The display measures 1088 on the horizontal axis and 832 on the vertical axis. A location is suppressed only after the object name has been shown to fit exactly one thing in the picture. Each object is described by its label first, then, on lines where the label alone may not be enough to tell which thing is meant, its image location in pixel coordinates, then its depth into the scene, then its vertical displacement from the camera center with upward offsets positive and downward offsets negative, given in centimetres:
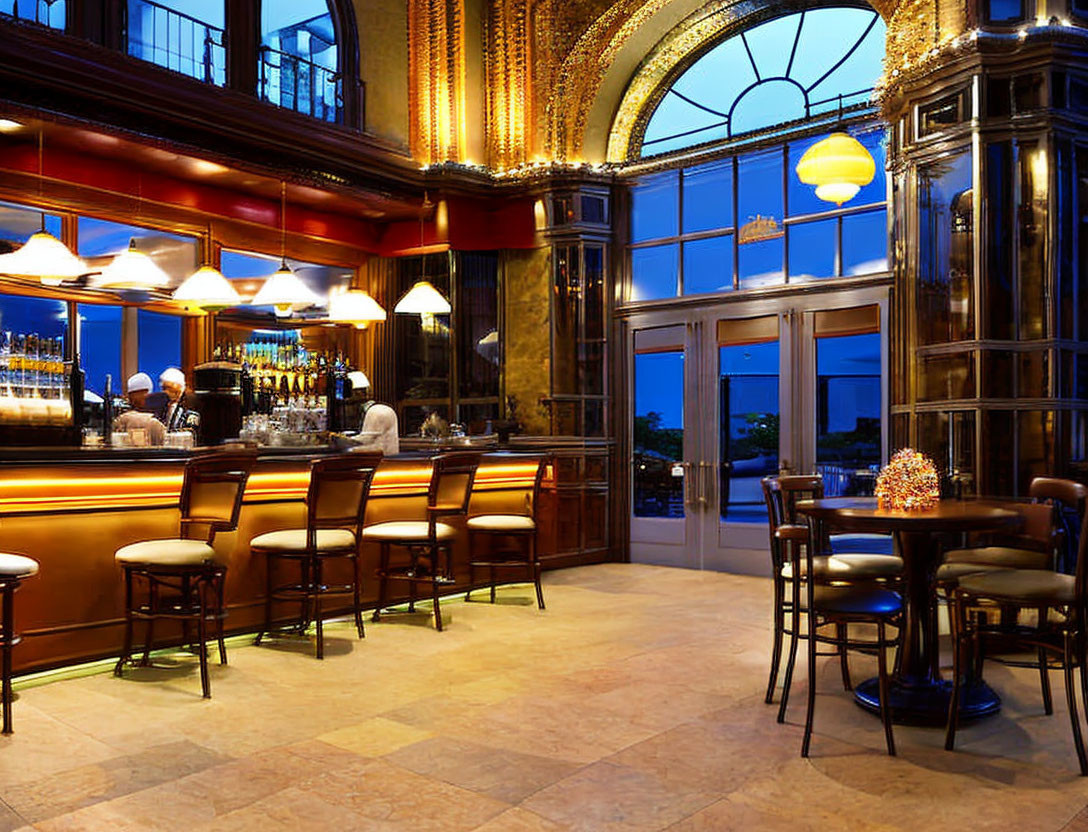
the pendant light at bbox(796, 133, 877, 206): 536 +147
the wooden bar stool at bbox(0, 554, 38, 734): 394 -74
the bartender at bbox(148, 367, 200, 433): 693 +11
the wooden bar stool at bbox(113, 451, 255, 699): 463 -69
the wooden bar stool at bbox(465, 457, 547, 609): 673 -84
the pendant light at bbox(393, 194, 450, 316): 784 +99
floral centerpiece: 417 -32
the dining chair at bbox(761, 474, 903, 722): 417 -72
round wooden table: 382 -84
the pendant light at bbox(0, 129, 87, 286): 575 +100
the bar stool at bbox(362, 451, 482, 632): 602 -74
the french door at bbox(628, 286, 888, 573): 755 +4
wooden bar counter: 473 -60
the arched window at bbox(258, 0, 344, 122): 825 +329
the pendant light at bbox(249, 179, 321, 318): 705 +97
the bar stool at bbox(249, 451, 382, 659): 535 -69
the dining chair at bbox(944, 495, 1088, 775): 361 -82
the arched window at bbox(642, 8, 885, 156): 779 +306
